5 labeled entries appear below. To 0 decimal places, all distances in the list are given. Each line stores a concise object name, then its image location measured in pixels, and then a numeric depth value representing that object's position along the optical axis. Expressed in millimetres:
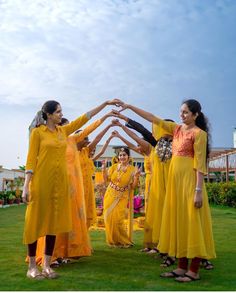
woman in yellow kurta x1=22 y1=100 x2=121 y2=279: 2753
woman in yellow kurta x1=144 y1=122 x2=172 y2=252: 3327
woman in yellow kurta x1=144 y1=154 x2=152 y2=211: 4300
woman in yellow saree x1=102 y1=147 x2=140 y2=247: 4432
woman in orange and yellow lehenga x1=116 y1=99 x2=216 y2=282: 2653
